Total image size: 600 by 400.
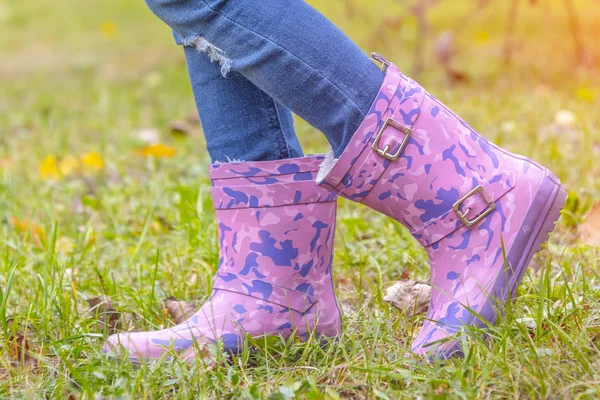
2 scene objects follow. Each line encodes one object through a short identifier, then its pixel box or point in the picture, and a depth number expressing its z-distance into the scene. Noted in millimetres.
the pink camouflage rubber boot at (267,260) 2338
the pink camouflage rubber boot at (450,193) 2117
